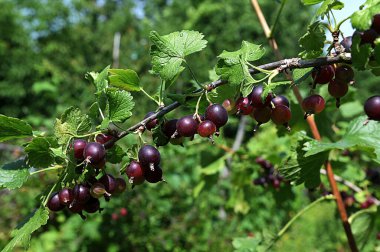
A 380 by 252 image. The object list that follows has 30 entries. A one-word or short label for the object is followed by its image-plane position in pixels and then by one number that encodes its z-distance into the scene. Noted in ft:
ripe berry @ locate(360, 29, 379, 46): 0.83
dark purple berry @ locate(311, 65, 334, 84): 0.98
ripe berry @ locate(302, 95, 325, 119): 1.02
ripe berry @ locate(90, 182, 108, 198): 1.00
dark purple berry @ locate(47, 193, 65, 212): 1.04
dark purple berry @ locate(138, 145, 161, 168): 0.97
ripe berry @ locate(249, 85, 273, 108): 0.96
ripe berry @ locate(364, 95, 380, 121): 0.88
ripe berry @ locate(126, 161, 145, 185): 0.99
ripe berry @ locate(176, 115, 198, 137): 0.96
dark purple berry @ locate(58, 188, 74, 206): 1.00
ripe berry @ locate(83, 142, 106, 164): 0.93
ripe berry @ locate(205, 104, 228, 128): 0.95
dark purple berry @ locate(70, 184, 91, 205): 0.99
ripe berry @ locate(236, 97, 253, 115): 1.01
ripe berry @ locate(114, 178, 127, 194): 1.09
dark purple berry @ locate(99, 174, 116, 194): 1.03
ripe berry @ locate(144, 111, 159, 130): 1.07
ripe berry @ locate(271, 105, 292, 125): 0.99
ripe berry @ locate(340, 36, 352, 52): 0.96
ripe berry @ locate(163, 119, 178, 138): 1.03
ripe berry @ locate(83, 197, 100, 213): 1.04
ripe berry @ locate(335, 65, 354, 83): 0.97
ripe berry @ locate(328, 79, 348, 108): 0.98
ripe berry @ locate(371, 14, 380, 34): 0.81
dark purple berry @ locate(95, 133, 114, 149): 1.06
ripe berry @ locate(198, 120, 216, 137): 0.95
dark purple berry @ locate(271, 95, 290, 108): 1.00
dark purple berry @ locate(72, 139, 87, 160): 1.00
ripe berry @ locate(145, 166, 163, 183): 1.01
